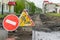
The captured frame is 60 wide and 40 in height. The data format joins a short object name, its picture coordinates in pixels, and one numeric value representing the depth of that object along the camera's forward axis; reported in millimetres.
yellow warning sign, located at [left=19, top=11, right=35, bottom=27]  4867
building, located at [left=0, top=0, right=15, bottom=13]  40154
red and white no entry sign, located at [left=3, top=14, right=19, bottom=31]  4532
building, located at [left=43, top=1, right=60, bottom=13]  53063
